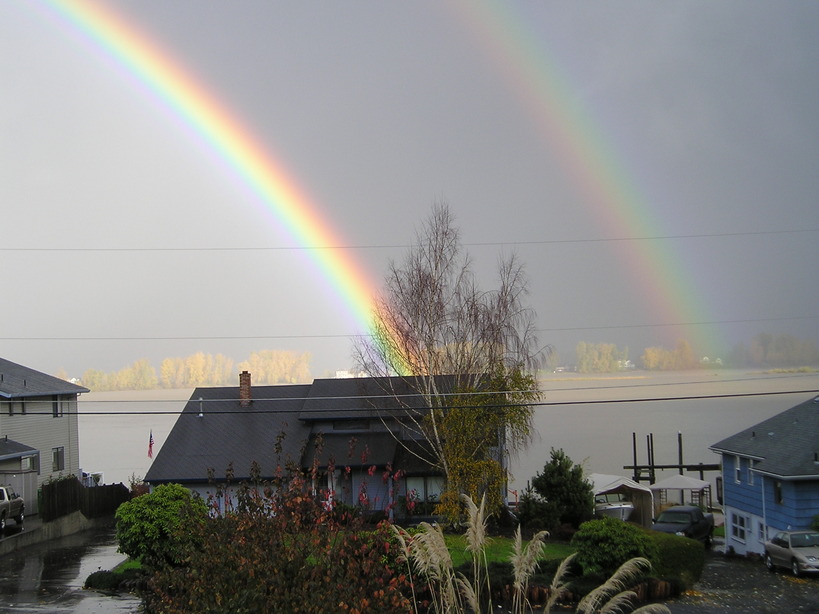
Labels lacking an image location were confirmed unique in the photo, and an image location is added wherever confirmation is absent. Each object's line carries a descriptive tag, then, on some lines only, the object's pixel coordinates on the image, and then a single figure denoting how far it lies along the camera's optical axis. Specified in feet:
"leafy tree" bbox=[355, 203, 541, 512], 116.57
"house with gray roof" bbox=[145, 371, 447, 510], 125.59
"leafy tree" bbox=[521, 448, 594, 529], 114.93
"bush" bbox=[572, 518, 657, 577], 75.51
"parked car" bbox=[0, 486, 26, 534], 106.32
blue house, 104.17
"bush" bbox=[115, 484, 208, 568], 78.79
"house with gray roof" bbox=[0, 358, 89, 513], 126.93
